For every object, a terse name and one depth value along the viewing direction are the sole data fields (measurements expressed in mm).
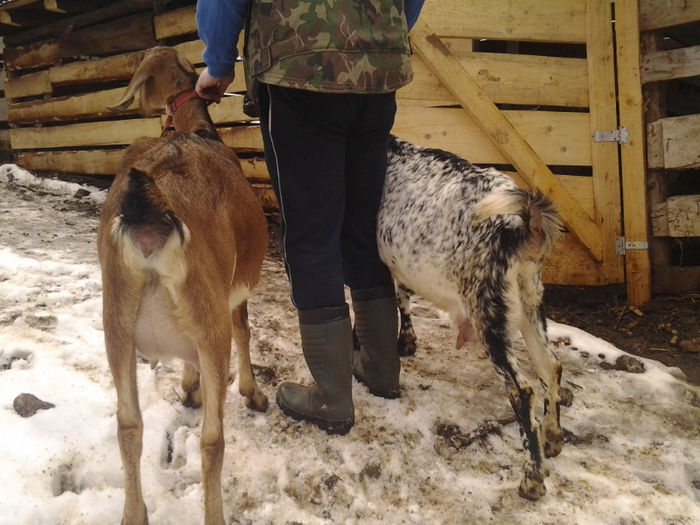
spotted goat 2121
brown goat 1638
